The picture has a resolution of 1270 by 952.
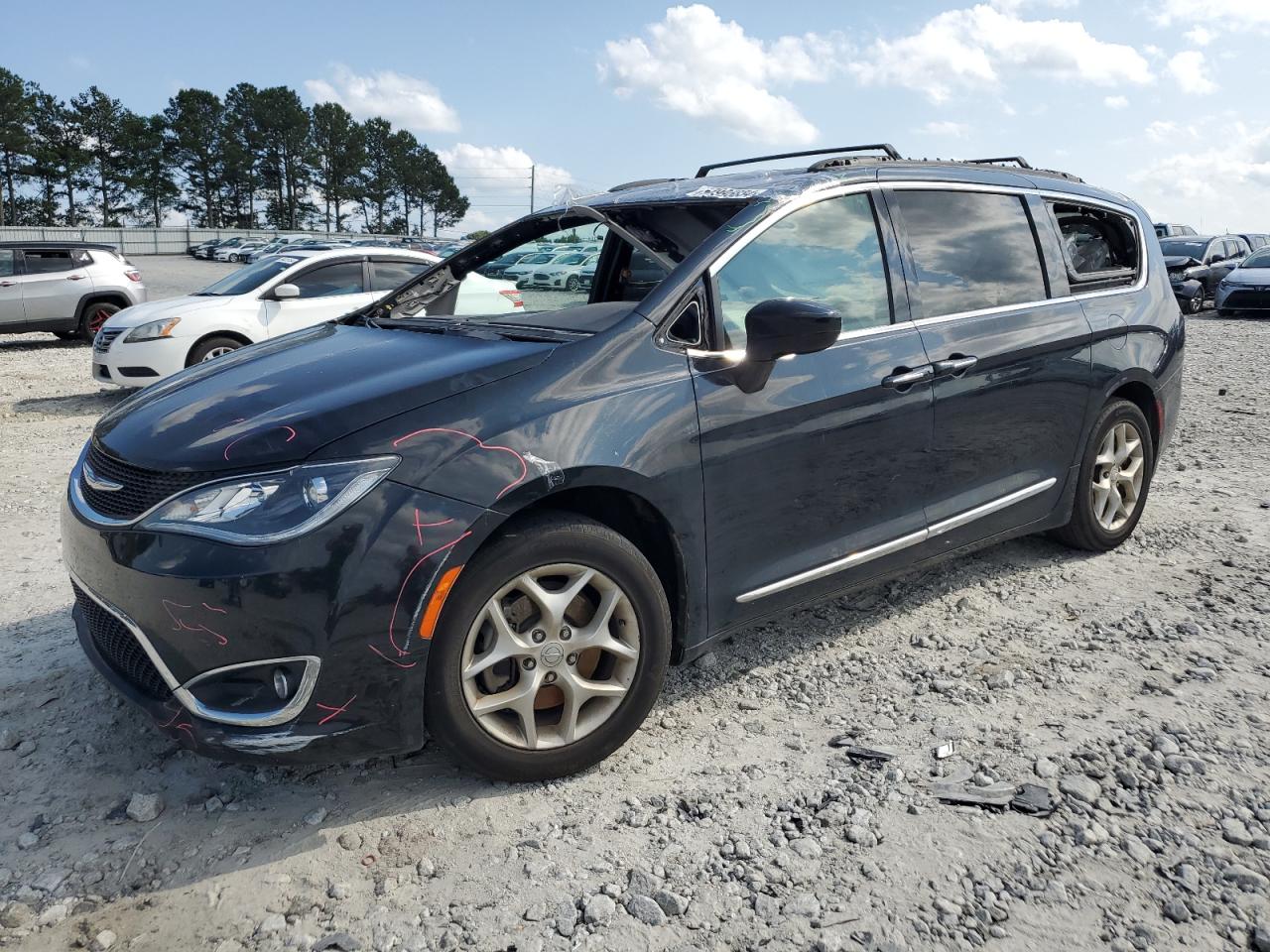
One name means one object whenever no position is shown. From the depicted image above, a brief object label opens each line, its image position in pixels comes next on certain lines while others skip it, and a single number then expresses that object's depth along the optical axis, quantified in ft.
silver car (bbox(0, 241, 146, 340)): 48.44
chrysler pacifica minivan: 8.59
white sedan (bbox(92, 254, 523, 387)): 32.58
